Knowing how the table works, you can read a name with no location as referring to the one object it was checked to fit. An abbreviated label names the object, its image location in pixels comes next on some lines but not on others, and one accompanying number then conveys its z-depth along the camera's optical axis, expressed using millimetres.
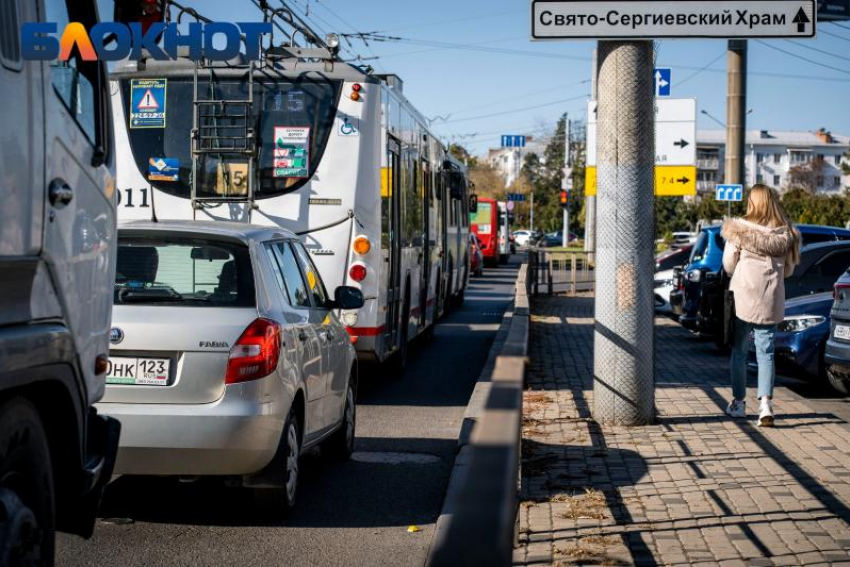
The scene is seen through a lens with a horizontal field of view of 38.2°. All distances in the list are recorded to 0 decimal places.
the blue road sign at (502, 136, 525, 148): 69225
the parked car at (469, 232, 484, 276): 44656
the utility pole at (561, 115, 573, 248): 54406
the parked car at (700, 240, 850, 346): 16375
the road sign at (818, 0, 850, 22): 25656
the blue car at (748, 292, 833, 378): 13086
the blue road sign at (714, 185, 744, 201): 24772
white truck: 3768
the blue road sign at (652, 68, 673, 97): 24323
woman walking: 9969
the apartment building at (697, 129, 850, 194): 158375
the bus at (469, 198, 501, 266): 55688
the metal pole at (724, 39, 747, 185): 23281
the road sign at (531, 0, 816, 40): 9133
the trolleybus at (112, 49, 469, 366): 12023
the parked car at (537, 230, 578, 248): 93312
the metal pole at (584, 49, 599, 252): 39184
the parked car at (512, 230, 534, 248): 96938
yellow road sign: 22500
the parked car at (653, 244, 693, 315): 24530
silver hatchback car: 6492
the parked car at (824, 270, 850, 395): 11492
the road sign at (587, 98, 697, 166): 21766
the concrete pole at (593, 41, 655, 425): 9594
